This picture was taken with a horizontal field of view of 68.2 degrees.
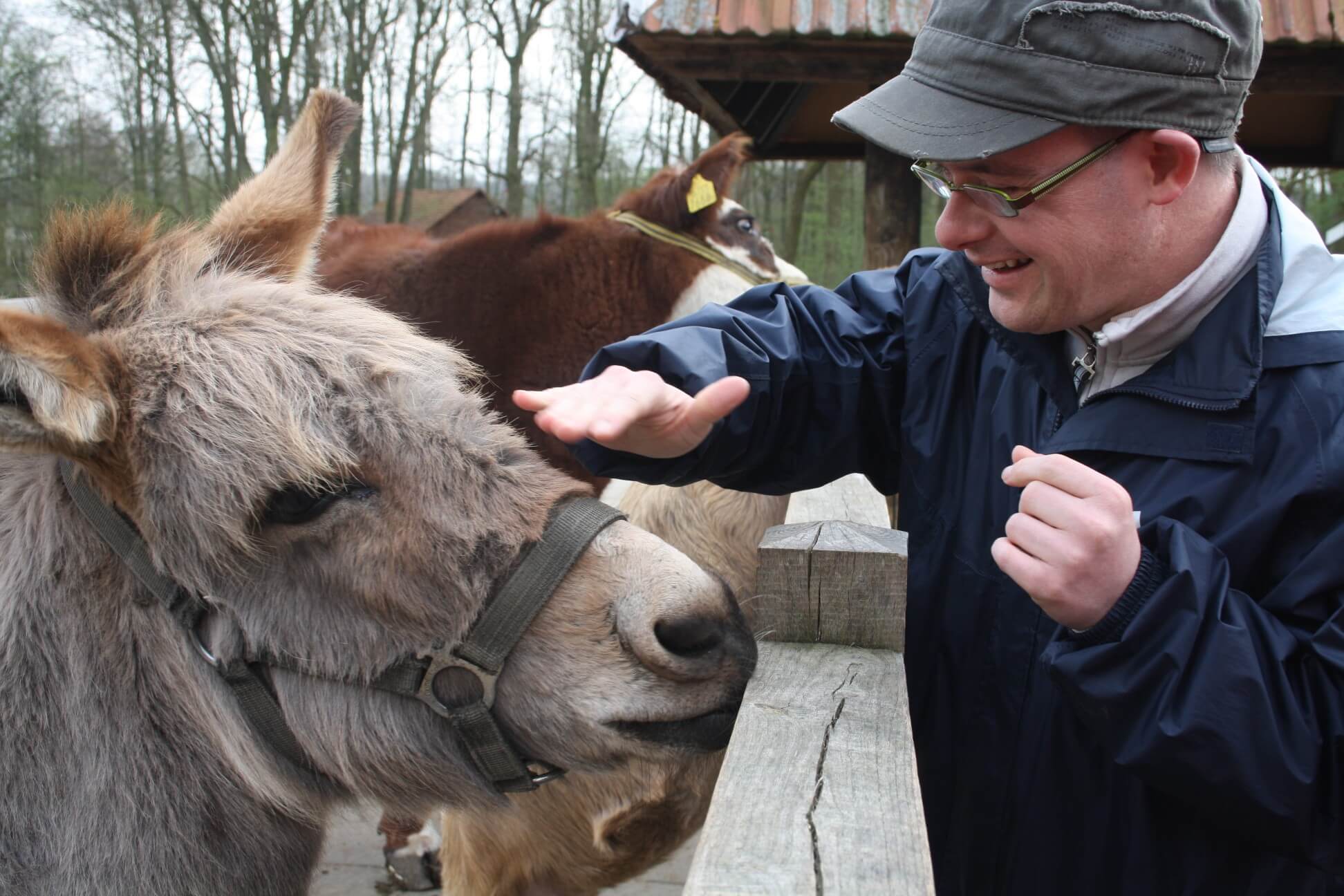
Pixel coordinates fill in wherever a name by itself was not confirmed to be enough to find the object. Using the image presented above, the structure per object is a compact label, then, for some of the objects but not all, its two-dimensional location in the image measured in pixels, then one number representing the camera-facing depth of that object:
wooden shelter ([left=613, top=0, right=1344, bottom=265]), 4.46
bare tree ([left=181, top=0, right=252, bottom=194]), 17.61
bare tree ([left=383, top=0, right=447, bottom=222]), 20.30
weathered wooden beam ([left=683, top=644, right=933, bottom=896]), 1.00
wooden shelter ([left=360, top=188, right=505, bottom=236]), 19.94
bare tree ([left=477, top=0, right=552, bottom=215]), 21.02
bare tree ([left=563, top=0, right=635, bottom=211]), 20.34
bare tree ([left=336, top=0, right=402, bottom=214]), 19.06
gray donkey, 1.68
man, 1.32
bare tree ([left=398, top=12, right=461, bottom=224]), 20.62
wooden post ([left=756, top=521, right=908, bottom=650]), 1.65
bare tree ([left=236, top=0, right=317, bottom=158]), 17.72
